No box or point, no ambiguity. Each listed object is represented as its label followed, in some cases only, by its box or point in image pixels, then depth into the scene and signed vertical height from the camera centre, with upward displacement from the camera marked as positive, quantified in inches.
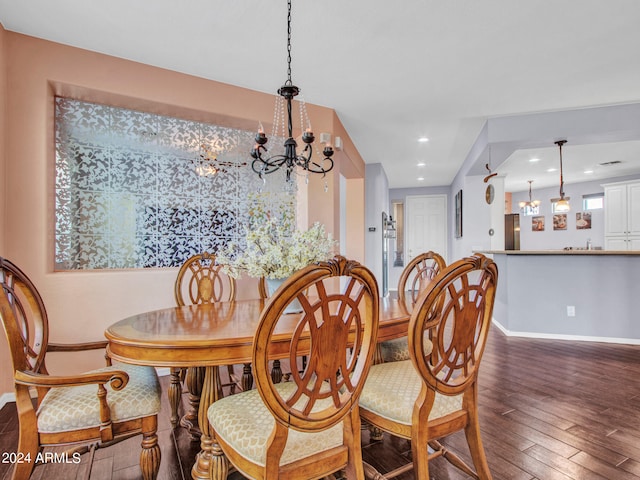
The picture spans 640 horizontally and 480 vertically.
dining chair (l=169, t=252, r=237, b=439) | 79.1 -18.7
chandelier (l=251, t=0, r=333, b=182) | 85.7 +24.3
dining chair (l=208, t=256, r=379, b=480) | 40.4 -20.4
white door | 353.4 +15.2
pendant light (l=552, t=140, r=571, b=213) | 225.8 +19.9
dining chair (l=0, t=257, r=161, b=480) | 50.9 -24.0
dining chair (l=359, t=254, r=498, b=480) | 50.3 -23.3
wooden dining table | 52.6 -15.0
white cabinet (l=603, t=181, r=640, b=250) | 274.5 +16.7
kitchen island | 159.0 -25.9
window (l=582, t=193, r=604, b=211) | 315.0 +31.7
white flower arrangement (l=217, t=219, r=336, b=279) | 72.0 -2.5
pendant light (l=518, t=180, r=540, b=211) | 297.5 +29.8
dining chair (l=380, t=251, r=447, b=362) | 81.0 -13.8
